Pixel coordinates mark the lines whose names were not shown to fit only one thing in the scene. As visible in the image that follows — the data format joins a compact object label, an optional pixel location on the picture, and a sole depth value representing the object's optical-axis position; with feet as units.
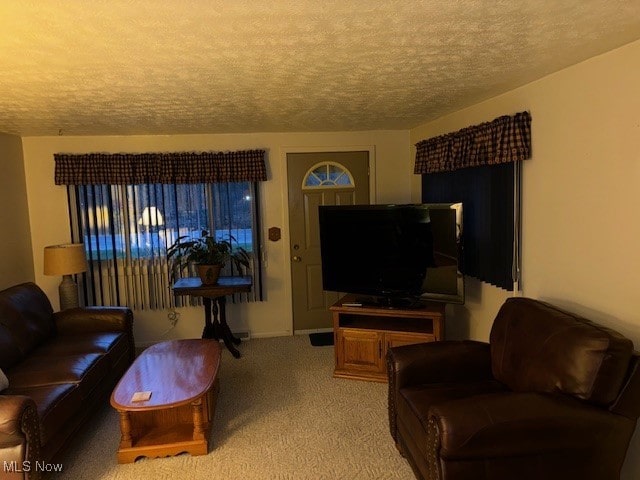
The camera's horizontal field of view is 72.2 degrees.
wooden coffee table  8.31
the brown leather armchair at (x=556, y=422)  5.89
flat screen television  10.99
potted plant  13.34
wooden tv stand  11.26
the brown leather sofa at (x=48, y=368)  6.93
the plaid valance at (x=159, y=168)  13.73
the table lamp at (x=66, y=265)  12.67
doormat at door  14.61
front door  14.94
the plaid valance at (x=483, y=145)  8.85
